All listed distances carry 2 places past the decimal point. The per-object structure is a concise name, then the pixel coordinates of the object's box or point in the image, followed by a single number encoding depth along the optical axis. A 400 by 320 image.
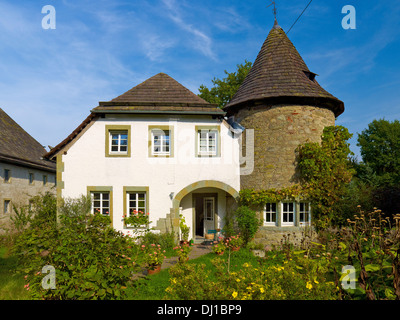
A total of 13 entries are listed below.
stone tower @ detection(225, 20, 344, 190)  10.91
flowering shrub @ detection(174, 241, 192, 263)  8.33
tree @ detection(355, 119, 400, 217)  24.26
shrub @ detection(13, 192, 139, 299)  3.44
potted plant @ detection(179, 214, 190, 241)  11.59
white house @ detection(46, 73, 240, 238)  11.29
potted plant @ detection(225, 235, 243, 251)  10.30
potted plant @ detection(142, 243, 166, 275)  7.55
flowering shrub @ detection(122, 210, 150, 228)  11.06
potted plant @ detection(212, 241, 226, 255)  9.84
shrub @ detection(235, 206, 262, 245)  10.66
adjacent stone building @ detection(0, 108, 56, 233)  15.05
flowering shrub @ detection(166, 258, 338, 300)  3.25
